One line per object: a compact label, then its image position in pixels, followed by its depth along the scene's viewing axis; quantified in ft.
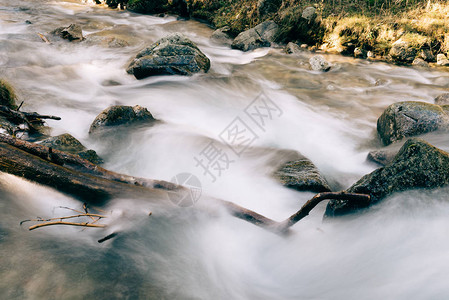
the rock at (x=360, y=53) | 32.15
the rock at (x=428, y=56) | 30.12
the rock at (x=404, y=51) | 30.35
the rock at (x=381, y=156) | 14.55
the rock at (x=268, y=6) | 39.06
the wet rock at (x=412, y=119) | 15.24
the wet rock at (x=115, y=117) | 16.33
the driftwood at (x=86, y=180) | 8.27
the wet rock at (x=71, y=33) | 33.02
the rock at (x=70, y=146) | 12.10
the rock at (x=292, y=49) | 33.86
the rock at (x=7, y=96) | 14.85
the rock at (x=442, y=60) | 29.45
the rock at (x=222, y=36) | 38.22
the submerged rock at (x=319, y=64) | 29.45
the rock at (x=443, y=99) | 21.27
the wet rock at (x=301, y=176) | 12.19
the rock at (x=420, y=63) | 29.35
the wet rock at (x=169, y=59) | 24.56
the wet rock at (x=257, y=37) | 35.63
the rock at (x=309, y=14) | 34.63
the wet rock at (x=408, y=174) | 8.58
